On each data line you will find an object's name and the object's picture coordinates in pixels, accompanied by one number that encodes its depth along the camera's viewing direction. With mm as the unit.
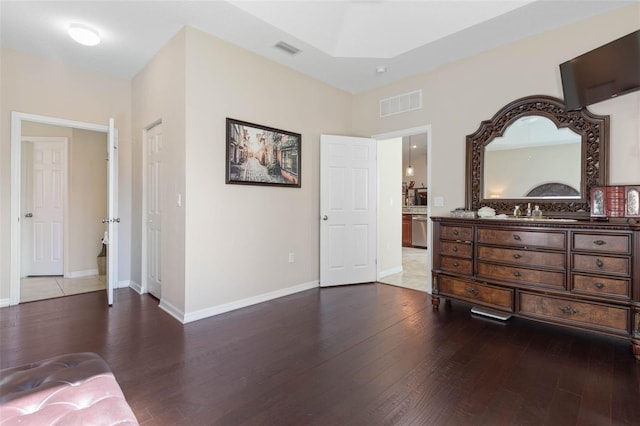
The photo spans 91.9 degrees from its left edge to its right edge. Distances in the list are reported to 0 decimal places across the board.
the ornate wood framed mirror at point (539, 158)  2828
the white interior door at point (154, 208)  3674
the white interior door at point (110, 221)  3414
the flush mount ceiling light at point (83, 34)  2973
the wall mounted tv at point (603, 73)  2354
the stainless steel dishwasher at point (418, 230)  7988
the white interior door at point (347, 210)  4312
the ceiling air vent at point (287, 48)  3345
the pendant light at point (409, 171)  9133
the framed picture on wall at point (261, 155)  3340
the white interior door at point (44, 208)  4715
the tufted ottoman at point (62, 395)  1062
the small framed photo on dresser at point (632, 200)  2480
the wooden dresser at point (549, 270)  2303
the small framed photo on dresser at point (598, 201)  2597
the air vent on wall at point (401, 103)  4043
